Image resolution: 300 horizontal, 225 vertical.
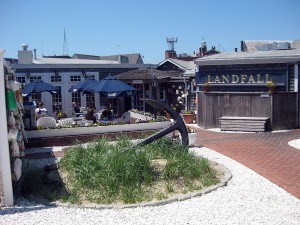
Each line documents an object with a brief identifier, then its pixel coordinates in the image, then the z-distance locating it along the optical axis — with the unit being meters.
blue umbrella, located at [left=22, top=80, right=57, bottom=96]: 18.69
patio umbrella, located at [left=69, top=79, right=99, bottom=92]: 18.88
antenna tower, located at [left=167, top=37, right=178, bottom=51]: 44.28
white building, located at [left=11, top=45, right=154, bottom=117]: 22.70
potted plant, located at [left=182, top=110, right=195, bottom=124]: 18.96
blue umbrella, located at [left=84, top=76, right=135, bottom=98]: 16.03
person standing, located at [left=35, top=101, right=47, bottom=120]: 17.77
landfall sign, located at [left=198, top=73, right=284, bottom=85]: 16.17
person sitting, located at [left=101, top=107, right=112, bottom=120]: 16.83
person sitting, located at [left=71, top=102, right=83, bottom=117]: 20.30
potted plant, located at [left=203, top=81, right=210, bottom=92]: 17.44
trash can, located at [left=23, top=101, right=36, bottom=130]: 12.59
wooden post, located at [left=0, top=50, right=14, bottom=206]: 6.77
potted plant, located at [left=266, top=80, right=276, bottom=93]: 15.50
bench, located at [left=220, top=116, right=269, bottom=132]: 15.30
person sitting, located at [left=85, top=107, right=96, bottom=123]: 16.64
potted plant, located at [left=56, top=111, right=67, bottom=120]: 20.36
